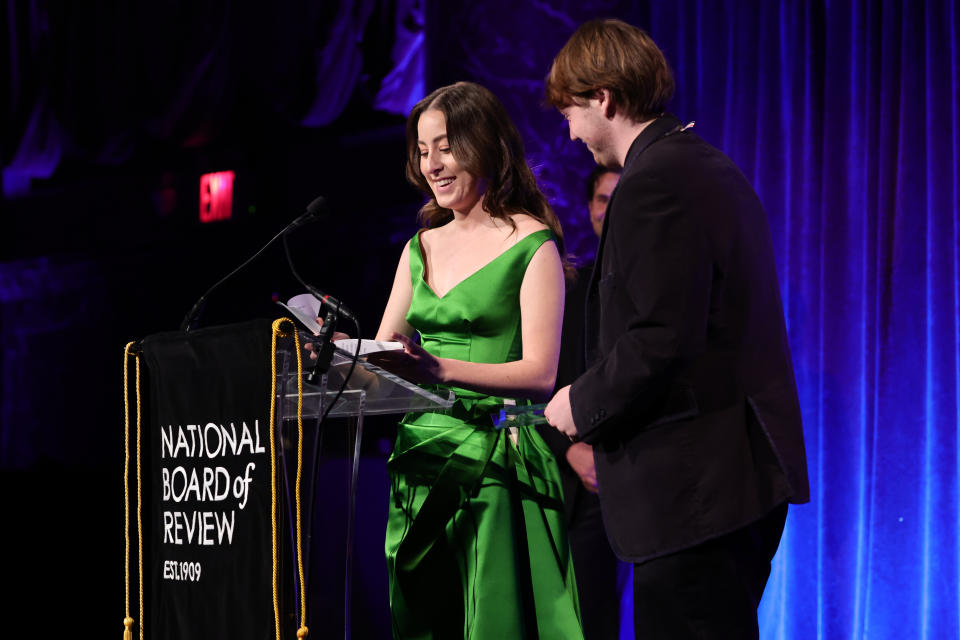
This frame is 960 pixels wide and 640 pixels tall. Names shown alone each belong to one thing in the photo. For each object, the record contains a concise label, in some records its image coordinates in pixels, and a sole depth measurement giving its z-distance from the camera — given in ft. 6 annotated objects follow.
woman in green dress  16.24
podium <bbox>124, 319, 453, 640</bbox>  15.09
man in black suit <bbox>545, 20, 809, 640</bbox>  14.59
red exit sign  34.04
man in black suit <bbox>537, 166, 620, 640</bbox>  19.34
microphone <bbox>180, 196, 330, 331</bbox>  15.76
